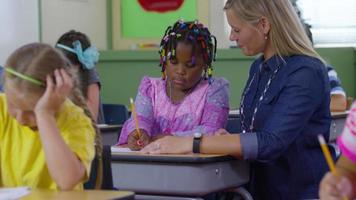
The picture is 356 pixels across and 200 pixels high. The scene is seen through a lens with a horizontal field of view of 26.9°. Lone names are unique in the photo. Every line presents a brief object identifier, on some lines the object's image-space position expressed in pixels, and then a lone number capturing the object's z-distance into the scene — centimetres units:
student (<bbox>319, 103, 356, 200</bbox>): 137
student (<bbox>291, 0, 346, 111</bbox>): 398
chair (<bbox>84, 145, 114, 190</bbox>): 206
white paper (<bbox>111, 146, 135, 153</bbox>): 264
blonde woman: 251
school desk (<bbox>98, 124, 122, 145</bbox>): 357
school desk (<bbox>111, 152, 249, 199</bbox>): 243
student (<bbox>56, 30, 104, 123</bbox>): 418
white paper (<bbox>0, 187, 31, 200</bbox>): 163
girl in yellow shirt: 182
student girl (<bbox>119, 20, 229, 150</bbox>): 284
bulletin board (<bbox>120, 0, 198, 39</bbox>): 568
